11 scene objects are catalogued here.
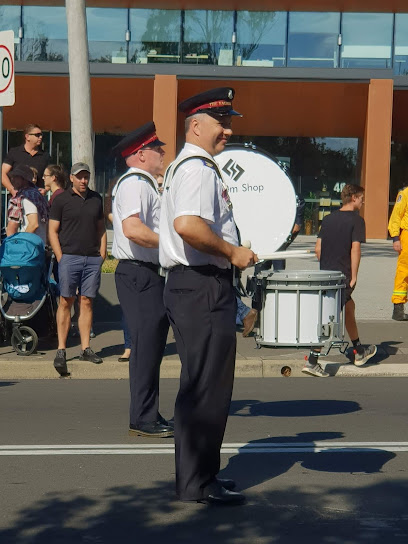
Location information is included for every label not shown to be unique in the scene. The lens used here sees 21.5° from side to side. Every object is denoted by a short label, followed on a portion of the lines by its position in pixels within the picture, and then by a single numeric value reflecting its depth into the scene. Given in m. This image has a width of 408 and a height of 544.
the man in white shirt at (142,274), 7.35
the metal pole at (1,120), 11.39
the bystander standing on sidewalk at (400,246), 13.86
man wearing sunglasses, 13.41
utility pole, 14.56
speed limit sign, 11.28
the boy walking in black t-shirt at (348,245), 10.90
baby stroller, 11.15
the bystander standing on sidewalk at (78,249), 10.80
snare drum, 6.78
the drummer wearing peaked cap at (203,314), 5.50
